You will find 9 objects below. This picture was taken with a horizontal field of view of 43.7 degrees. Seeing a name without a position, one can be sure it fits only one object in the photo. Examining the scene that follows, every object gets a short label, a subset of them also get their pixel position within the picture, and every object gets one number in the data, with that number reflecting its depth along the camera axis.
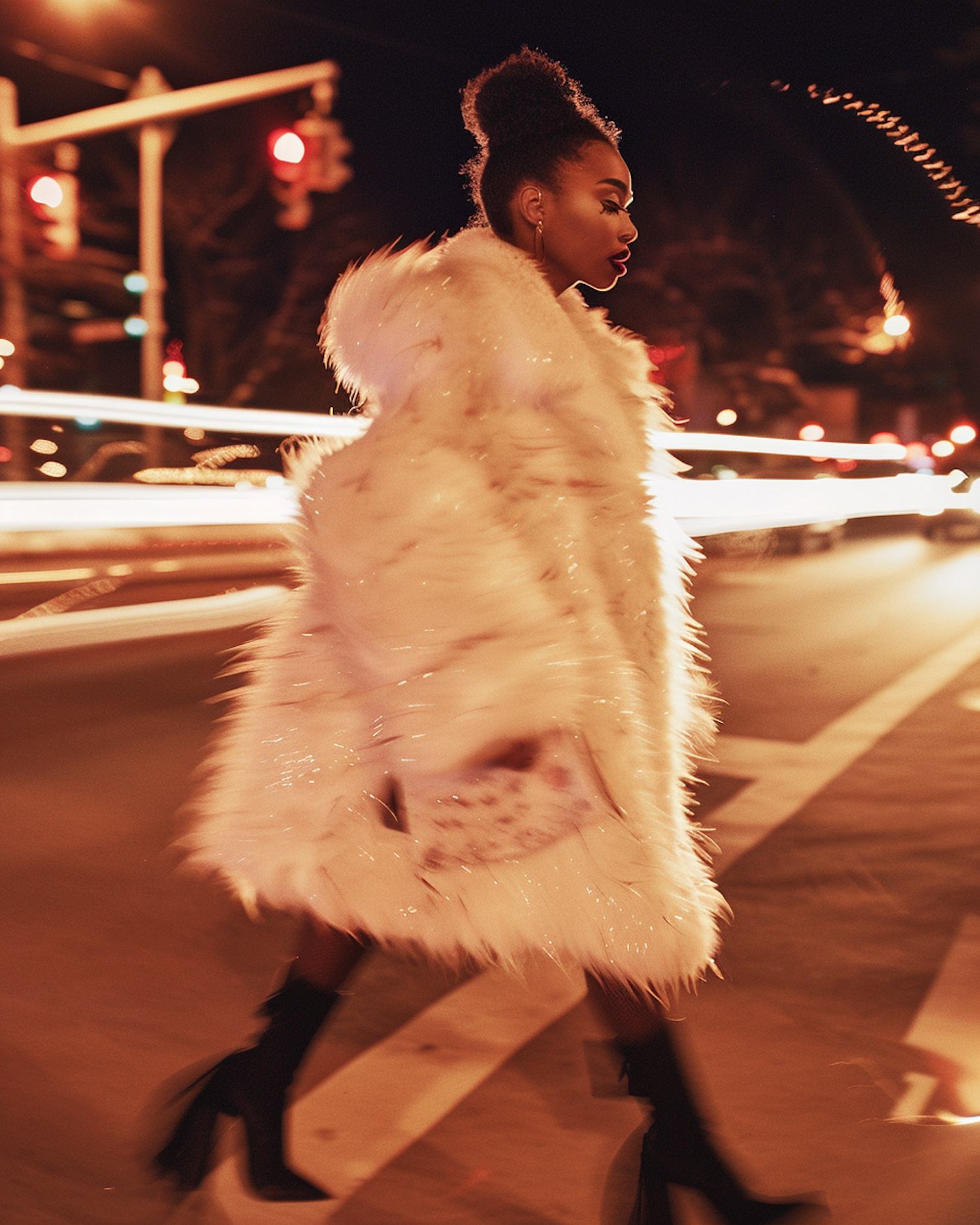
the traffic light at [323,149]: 11.96
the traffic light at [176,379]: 22.78
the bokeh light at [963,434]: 22.23
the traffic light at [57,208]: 15.05
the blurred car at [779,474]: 16.39
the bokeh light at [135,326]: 23.21
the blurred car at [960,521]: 18.02
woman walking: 1.76
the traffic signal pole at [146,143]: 11.81
